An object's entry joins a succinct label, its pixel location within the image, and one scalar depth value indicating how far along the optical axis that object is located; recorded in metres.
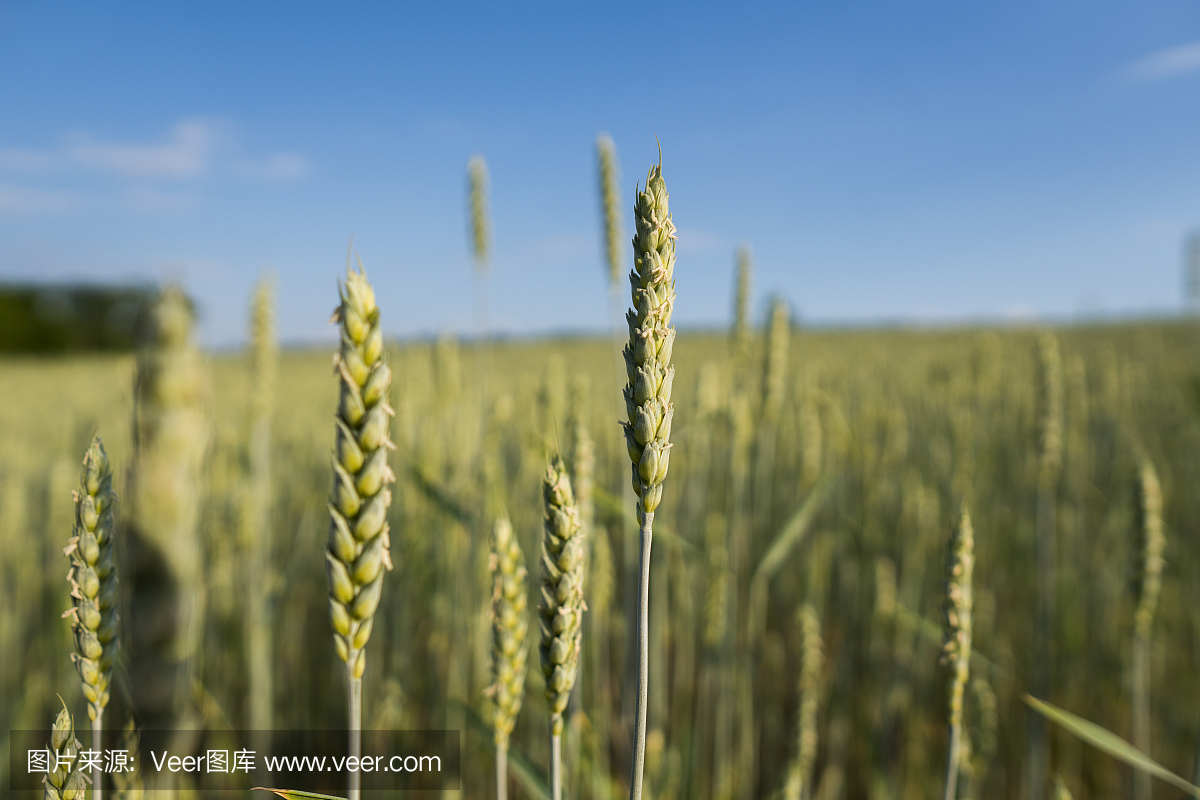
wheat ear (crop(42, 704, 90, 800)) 0.31
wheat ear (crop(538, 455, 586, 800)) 0.32
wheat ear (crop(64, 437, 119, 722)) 0.31
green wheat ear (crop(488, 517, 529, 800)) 0.36
